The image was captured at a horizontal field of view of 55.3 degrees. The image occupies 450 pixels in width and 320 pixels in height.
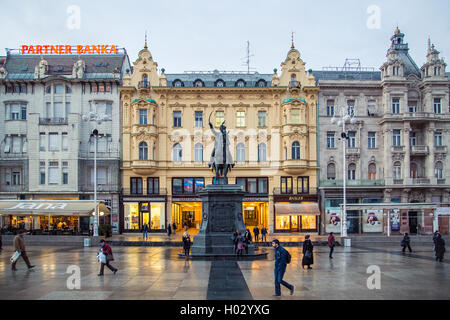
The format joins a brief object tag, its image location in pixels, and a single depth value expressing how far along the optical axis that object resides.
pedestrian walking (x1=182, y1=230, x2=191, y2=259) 23.56
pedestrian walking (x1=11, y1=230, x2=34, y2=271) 18.73
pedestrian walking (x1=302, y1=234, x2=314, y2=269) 19.72
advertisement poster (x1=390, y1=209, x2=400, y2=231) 45.84
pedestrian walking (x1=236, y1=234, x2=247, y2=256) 22.80
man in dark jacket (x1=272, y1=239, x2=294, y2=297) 13.38
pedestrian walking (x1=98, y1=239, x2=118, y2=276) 17.53
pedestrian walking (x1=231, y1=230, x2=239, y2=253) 23.19
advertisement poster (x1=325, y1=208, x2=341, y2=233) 46.93
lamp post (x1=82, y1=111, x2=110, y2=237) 36.36
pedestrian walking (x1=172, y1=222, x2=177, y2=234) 47.41
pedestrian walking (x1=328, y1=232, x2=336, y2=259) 24.22
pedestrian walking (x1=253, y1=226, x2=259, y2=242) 34.73
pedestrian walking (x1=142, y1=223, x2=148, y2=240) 40.16
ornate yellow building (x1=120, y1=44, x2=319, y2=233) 47.88
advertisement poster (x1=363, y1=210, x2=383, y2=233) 46.59
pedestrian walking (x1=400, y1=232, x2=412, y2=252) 28.19
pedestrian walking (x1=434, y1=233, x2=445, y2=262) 22.94
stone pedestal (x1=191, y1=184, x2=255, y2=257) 24.09
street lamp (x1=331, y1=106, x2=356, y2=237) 33.21
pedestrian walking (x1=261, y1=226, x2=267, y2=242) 37.20
